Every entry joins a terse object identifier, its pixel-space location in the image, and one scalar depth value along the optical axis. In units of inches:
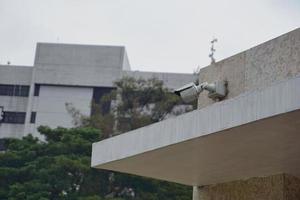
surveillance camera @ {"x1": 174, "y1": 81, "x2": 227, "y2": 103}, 512.4
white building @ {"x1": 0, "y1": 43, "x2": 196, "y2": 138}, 2549.2
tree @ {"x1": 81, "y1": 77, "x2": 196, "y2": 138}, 1920.5
